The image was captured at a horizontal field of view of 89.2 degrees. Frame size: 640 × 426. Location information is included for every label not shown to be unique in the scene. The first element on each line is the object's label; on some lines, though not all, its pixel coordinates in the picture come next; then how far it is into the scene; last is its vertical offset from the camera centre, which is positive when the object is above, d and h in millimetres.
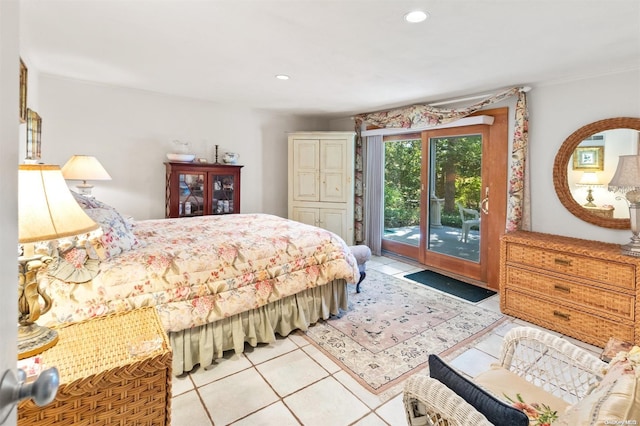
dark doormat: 3592 -926
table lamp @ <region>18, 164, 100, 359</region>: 1052 -79
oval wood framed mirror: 2801 +422
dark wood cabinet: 3971 +207
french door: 3748 +150
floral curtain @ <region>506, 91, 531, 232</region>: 3301 +339
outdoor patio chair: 4052 -136
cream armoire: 4980 +415
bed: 1763 -483
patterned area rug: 2248 -1047
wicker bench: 790 -572
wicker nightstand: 1085 -626
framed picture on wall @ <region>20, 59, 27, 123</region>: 2333 +811
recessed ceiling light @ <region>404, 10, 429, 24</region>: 1919 +1157
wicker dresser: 2439 -636
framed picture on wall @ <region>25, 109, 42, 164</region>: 2688 +593
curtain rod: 3285 +1299
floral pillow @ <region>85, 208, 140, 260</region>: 1896 -203
